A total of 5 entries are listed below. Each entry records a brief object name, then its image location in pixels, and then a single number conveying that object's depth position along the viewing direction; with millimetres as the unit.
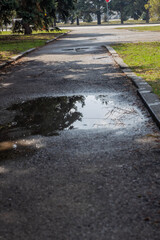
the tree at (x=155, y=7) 56034
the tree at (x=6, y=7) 19641
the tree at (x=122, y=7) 73388
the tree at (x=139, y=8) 71188
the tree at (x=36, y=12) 27828
